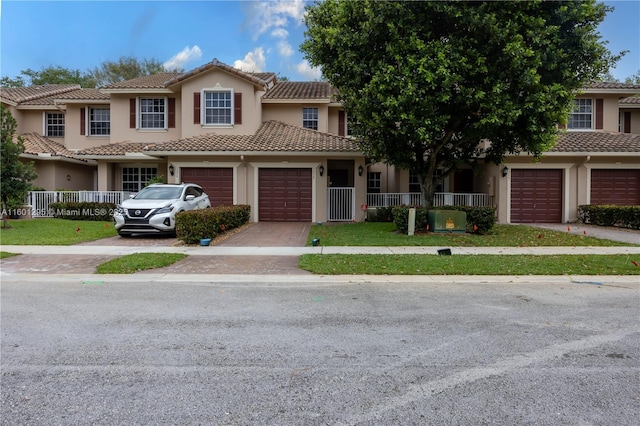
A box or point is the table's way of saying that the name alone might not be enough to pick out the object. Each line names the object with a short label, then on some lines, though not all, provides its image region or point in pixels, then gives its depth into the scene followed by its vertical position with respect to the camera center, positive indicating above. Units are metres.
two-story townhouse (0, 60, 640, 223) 18.66 +2.22
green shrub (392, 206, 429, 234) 14.16 -0.64
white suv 13.05 -0.39
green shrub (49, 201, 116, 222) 19.39 -0.48
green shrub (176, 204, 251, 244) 11.77 -0.69
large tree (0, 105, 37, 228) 14.73 +1.19
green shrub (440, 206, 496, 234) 14.25 -0.65
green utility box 14.14 -0.71
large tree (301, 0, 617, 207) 11.58 +4.04
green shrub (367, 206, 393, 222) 18.72 -0.63
